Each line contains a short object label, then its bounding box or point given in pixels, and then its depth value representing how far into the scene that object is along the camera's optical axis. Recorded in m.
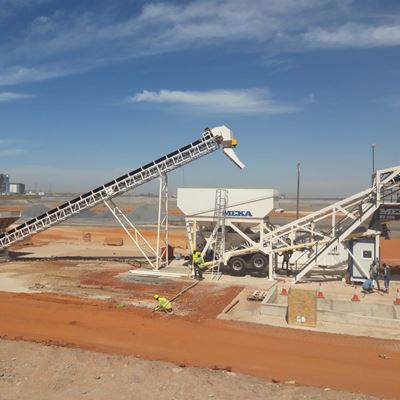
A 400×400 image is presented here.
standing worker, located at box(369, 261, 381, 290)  19.78
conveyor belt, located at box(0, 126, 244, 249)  23.52
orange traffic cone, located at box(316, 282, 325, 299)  17.81
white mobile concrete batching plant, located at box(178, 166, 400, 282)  20.27
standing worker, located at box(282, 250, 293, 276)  23.09
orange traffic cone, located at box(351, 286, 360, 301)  16.83
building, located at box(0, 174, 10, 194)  148.00
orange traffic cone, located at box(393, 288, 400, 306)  16.20
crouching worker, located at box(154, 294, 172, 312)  15.87
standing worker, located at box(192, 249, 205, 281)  21.80
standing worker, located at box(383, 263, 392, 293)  18.98
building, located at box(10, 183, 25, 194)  183.12
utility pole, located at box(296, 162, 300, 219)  42.99
